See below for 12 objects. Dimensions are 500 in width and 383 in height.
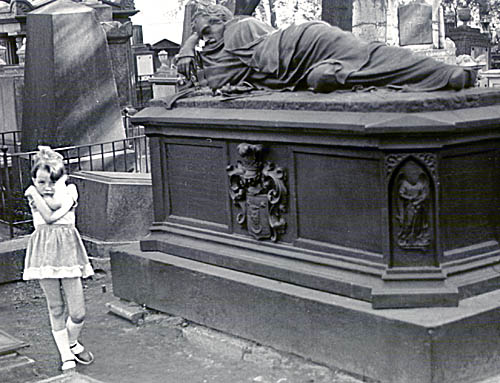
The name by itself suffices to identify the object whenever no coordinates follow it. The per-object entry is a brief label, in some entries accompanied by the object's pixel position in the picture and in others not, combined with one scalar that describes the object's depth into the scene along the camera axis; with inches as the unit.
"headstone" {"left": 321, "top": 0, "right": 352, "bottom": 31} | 418.6
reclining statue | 234.2
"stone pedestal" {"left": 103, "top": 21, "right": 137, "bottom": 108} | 565.0
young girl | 241.8
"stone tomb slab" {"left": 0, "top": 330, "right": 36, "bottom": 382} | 237.8
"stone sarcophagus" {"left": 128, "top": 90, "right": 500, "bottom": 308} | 217.6
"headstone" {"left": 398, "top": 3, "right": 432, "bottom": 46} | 949.8
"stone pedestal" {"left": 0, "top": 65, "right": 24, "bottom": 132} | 509.4
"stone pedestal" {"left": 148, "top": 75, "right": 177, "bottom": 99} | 601.9
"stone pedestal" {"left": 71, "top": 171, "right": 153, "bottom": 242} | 368.8
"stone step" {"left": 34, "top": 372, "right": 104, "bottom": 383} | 222.5
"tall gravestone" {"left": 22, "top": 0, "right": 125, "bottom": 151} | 423.5
